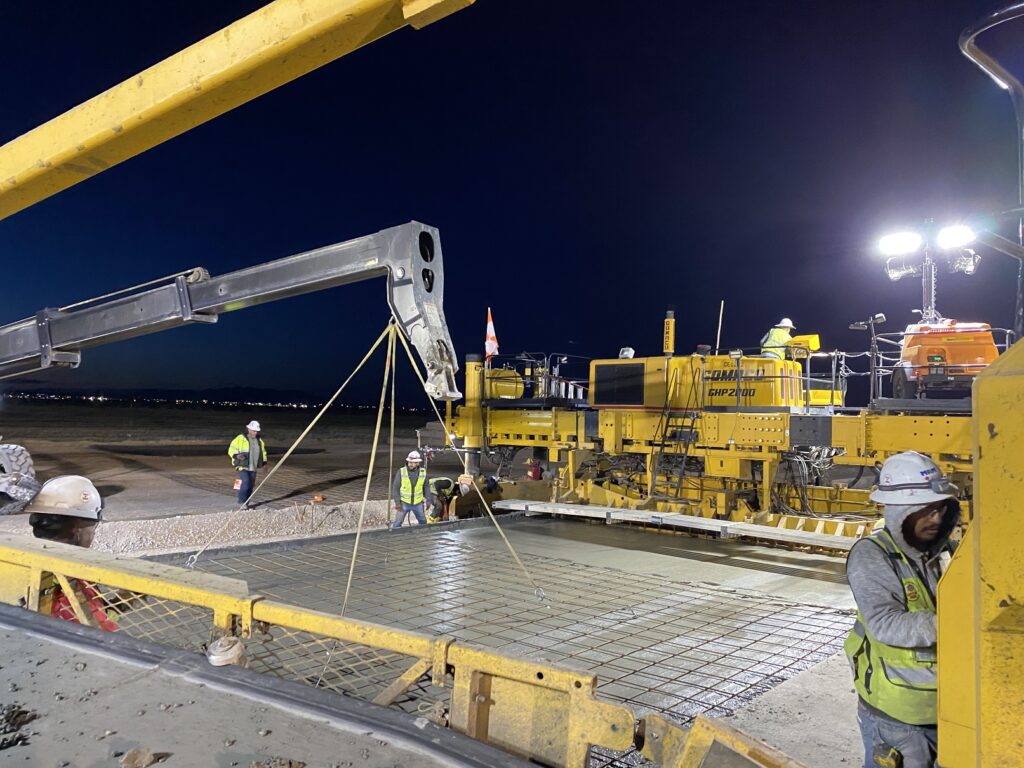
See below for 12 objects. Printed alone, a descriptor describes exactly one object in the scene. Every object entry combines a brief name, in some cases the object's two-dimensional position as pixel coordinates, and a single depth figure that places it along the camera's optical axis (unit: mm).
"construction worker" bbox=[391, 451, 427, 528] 10289
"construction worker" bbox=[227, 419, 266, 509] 12289
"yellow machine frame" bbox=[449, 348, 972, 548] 8266
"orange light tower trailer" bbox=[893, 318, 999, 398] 7949
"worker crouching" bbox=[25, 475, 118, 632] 3820
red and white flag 13172
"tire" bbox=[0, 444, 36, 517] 7409
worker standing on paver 11227
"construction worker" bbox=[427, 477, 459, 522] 11289
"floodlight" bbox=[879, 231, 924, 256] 5629
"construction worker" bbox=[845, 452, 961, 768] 2260
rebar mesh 4215
